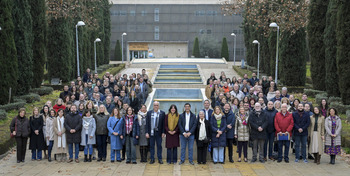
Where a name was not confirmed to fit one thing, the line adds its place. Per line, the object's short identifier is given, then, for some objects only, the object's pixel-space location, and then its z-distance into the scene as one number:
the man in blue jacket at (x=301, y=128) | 10.78
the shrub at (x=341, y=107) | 16.31
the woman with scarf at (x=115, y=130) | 10.85
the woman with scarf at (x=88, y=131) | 10.94
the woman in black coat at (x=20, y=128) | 10.93
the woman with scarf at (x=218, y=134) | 10.68
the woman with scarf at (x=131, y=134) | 10.77
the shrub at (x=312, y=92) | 21.03
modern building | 64.69
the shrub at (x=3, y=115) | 14.98
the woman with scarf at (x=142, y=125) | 10.76
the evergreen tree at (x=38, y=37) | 22.33
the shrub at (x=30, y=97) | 19.33
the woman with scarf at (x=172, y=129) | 10.65
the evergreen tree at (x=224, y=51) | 58.93
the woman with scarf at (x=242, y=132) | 10.95
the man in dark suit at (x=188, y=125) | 10.58
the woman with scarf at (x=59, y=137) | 10.98
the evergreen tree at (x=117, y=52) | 60.85
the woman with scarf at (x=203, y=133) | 10.61
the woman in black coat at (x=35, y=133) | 11.04
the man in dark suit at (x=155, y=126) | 10.71
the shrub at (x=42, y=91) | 22.36
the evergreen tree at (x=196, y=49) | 61.72
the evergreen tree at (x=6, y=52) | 17.17
